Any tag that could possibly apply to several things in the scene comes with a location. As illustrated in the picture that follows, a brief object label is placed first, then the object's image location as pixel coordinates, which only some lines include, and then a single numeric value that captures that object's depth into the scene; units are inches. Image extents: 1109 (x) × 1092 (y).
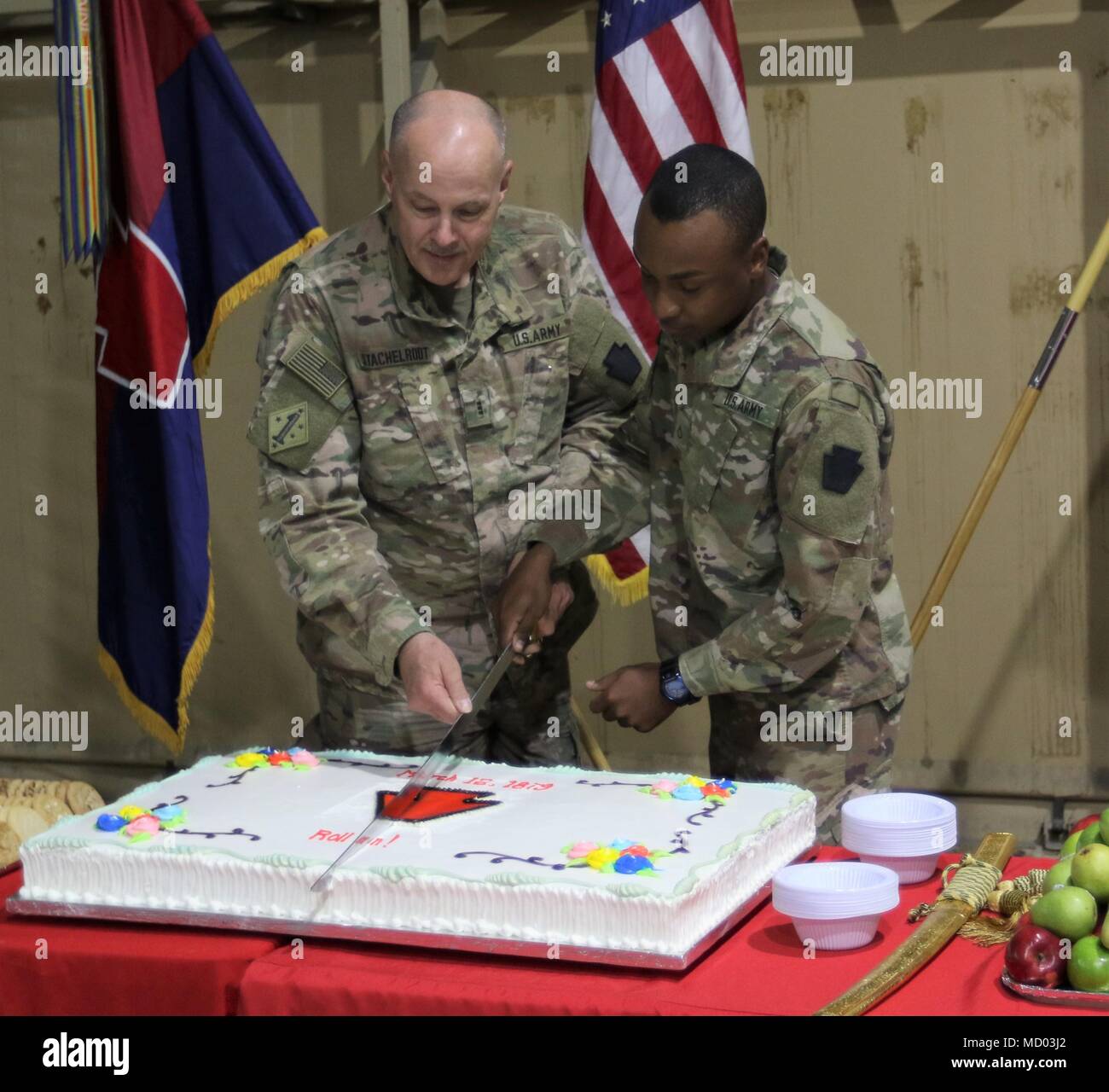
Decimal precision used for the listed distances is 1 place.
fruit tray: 153.0
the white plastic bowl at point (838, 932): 159.7
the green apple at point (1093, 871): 155.0
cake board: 158.0
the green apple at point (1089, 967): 153.6
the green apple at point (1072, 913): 154.6
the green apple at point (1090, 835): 160.0
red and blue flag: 223.0
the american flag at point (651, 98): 222.2
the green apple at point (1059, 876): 157.4
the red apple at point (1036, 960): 154.4
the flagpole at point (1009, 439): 216.6
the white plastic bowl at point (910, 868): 167.6
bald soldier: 184.7
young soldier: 175.1
